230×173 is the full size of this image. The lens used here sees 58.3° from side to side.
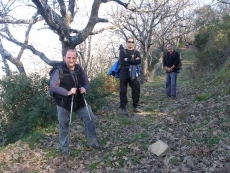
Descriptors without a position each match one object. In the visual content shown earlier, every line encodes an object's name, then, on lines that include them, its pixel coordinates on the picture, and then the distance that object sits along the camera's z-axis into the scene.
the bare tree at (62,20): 6.40
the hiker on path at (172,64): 7.53
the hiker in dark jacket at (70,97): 4.14
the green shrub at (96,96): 7.02
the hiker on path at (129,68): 5.88
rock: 4.02
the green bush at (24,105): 6.37
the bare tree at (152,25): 15.13
